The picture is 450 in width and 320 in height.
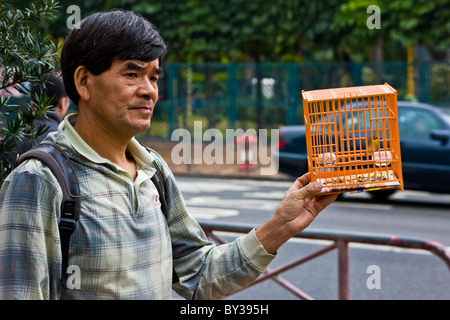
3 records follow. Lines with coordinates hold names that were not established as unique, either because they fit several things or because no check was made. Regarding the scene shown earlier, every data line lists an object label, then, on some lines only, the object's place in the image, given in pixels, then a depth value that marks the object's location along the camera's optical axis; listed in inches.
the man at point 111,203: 66.8
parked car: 438.6
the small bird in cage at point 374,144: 95.3
